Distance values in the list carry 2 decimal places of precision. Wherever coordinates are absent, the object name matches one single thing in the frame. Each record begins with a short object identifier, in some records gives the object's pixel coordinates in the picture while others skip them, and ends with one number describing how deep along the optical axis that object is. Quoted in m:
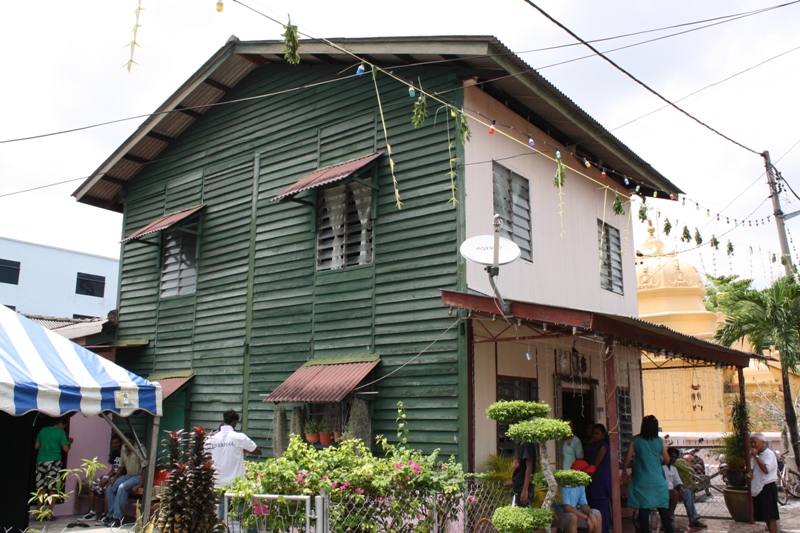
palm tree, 13.28
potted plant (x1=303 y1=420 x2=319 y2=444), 10.14
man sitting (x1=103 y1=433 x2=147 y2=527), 10.38
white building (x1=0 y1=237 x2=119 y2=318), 34.84
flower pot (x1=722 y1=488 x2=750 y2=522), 11.65
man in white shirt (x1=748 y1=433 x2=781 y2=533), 9.82
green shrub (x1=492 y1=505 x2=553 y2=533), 6.73
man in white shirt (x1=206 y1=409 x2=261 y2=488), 8.35
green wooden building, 9.60
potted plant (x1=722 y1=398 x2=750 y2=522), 11.70
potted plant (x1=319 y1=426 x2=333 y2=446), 9.99
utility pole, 14.07
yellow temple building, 20.27
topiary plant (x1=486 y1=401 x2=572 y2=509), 6.77
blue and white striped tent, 6.89
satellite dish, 8.18
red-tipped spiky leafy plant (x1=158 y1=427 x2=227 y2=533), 5.65
